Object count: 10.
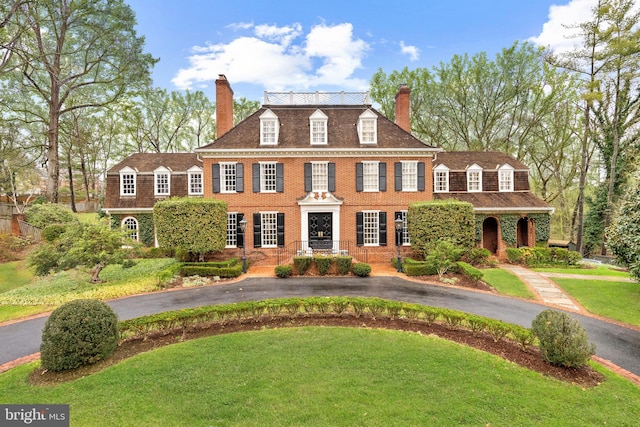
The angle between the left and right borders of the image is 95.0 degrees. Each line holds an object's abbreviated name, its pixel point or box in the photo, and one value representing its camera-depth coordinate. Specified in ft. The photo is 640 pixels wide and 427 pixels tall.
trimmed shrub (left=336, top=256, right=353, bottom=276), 53.47
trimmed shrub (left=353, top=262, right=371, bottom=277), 51.80
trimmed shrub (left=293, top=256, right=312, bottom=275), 53.62
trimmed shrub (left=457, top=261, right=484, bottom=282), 46.37
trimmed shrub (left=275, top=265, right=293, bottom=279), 51.29
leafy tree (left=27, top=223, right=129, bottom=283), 42.98
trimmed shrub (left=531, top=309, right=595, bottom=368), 21.45
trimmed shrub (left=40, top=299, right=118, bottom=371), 20.62
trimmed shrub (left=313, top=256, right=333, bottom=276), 53.72
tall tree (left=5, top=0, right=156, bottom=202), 66.95
